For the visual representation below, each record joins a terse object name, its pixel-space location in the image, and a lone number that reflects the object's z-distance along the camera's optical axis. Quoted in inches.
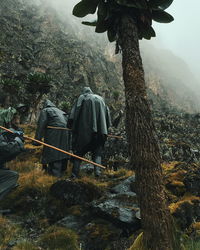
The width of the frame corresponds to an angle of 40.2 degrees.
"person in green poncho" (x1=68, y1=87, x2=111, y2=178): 248.7
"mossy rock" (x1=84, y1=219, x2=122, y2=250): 142.3
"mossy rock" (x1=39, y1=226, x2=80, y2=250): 139.2
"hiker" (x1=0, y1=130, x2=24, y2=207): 155.7
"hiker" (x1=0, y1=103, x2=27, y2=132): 208.8
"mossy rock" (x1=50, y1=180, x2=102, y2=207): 183.6
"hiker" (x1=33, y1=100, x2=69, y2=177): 265.1
